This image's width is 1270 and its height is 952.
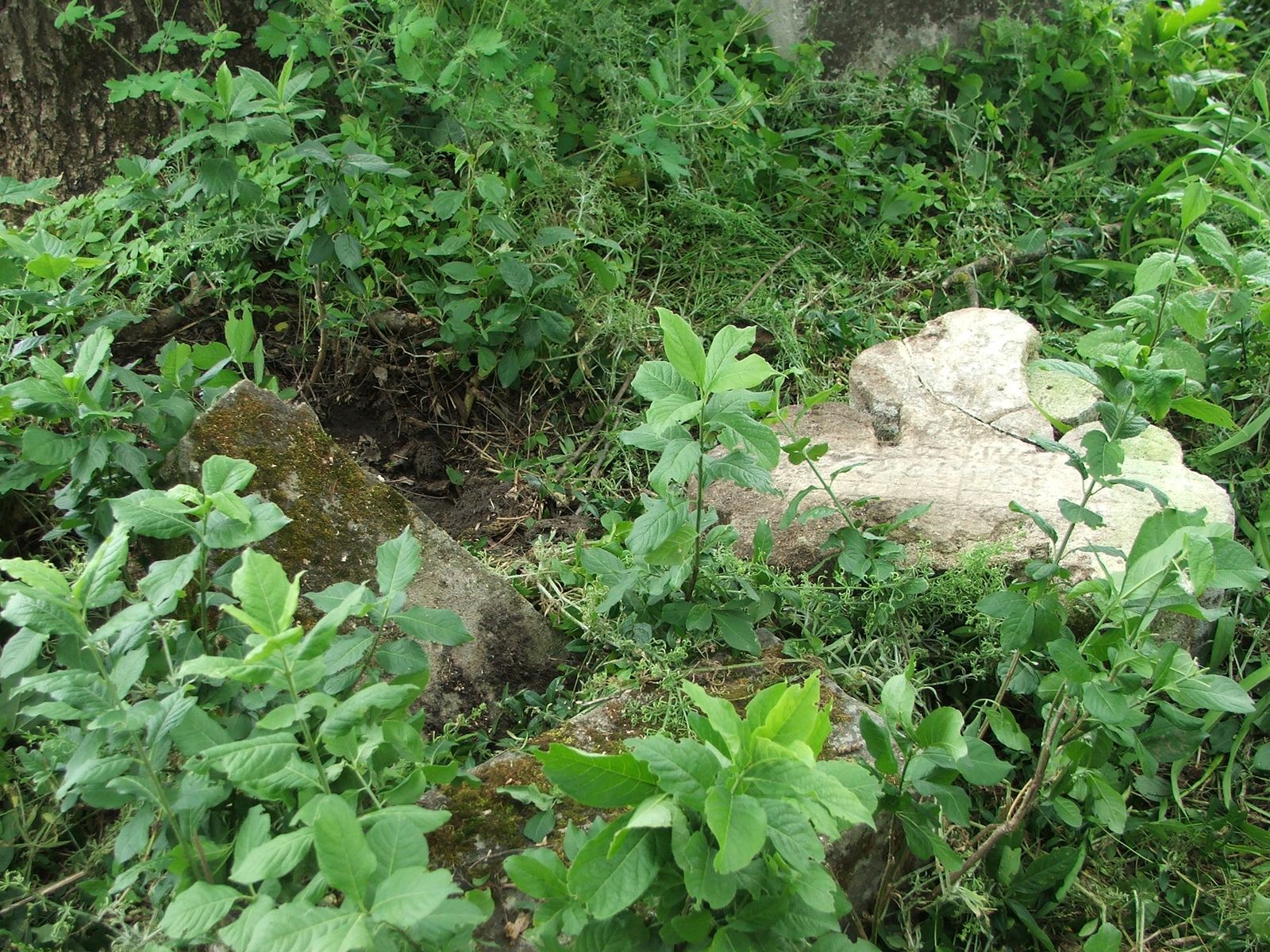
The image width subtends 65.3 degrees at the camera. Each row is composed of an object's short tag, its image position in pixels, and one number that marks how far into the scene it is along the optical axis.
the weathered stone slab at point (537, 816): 1.75
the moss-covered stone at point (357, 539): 2.25
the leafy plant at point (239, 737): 1.31
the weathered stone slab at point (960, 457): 2.52
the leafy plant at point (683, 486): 1.92
